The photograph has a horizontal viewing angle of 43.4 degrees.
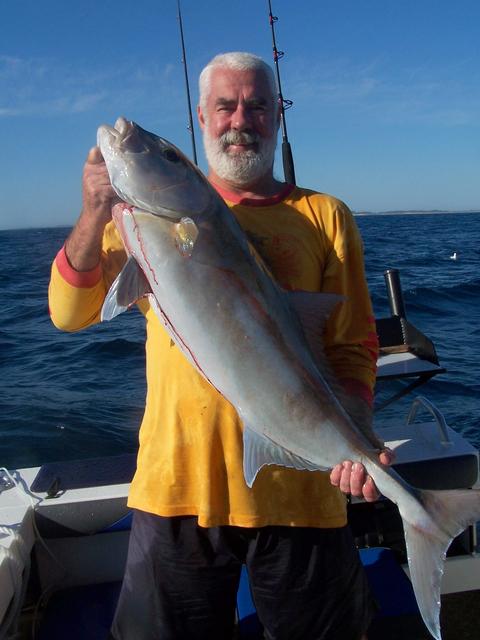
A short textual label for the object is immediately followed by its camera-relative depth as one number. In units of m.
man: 2.27
